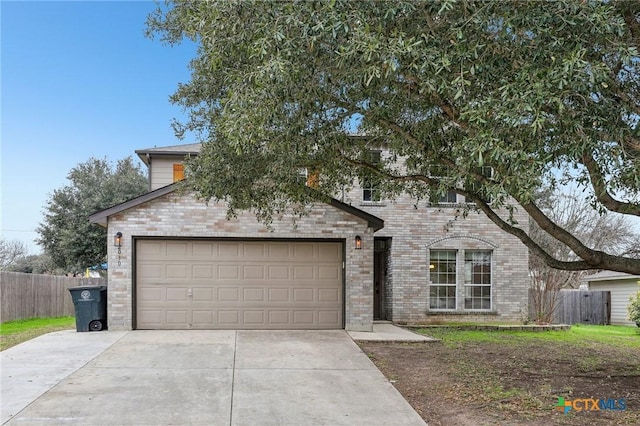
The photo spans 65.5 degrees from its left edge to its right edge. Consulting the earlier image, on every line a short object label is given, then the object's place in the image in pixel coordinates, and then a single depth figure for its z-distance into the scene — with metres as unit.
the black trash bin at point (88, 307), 11.50
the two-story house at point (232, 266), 11.80
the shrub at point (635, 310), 15.16
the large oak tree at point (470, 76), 5.21
